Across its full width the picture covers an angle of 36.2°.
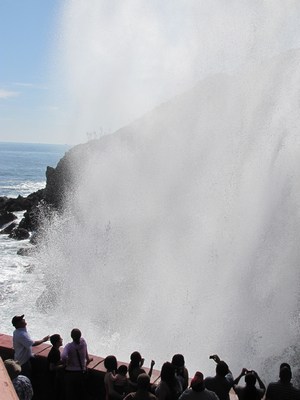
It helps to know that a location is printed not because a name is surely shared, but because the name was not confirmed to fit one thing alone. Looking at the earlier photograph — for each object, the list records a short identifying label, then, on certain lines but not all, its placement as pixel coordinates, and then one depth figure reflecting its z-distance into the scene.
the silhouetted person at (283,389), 5.01
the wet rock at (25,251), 25.98
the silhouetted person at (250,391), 4.61
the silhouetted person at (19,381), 4.15
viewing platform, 6.03
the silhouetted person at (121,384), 5.18
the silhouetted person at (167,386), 4.73
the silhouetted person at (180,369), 5.19
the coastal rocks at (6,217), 37.52
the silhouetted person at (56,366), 5.80
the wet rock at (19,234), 31.14
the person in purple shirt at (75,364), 5.71
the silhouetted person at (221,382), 4.94
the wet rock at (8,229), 33.44
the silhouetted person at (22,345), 5.76
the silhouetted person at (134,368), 5.16
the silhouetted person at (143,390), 4.38
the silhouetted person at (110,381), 5.17
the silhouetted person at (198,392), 4.30
